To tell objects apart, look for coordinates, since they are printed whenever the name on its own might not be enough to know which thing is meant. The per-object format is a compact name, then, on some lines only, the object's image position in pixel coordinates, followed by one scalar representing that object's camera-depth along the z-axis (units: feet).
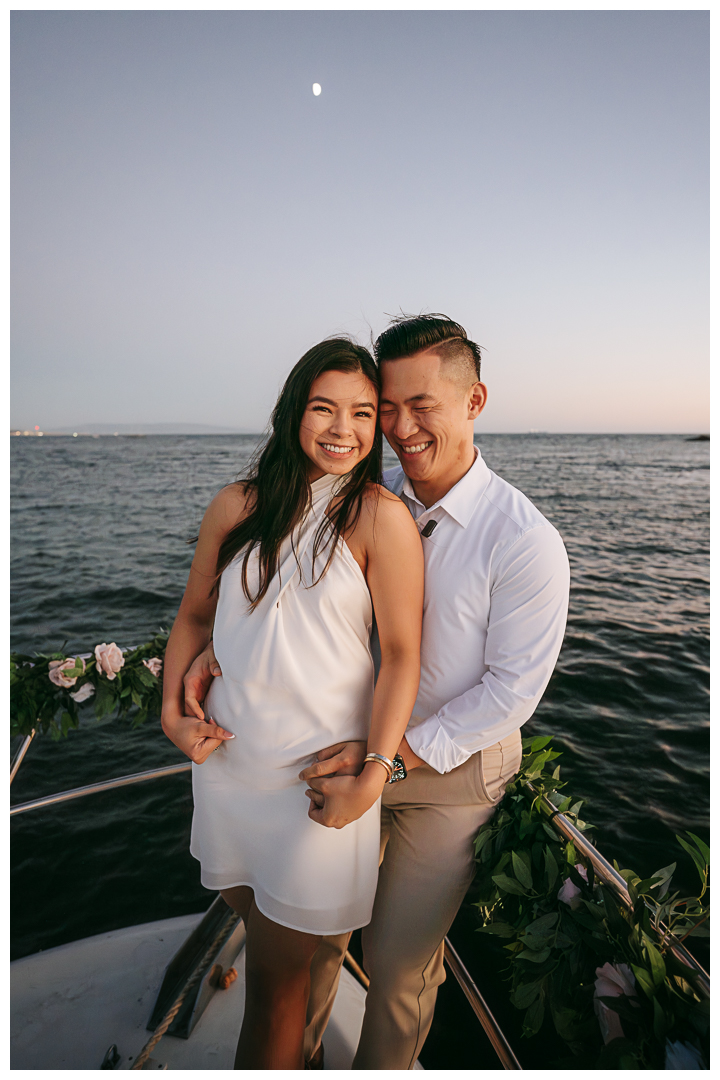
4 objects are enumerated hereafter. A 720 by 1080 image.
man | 6.17
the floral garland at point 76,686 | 9.32
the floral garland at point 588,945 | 4.02
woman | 5.35
